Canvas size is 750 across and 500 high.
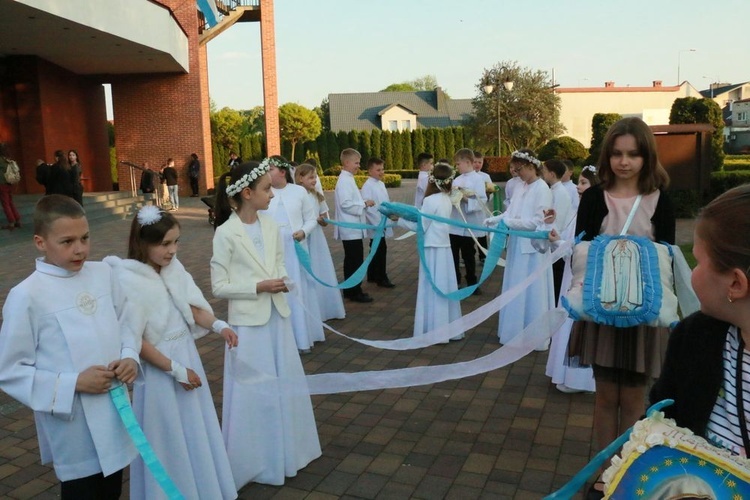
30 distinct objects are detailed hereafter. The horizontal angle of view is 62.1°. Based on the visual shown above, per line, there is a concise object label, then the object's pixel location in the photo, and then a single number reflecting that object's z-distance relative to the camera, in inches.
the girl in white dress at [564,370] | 193.5
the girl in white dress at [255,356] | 144.4
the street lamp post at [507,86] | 1019.3
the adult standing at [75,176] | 600.7
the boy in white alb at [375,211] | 372.8
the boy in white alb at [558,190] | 273.0
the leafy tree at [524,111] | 1611.7
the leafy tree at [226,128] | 2183.8
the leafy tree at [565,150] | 1086.4
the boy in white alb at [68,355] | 94.5
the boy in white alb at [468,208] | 357.1
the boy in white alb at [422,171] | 432.1
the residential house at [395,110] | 2733.8
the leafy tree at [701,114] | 709.3
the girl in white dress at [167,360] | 117.7
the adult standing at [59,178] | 586.6
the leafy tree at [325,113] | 2977.4
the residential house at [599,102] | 2145.7
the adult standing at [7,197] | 567.2
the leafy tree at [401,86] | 4869.8
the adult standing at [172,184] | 856.2
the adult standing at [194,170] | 1015.6
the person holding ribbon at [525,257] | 245.0
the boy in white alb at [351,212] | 337.1
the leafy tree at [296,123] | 2470.5
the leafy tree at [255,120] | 3392.0
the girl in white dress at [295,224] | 252.5
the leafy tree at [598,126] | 807.7
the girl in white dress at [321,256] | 296.0
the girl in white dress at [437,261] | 263.1
